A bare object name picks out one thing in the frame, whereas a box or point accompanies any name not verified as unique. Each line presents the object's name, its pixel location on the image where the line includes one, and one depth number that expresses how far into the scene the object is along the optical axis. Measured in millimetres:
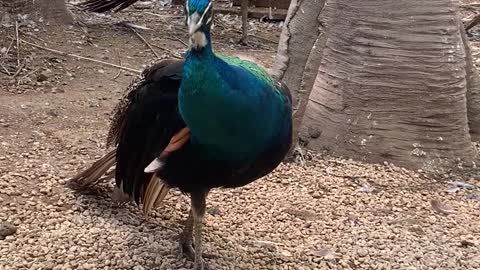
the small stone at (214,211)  3613
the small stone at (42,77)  5656
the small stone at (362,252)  3290
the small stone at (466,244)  3445
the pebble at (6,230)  3174
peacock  2355
